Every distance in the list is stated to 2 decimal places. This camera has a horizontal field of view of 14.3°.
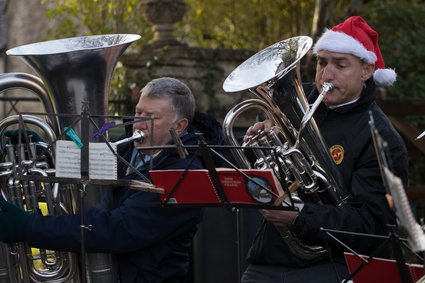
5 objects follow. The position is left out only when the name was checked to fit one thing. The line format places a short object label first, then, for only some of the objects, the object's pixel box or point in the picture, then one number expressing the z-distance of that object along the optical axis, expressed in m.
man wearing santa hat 6.86
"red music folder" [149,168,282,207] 6.38
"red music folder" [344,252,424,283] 6.45
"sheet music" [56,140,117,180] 6.74
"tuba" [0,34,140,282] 7.18
